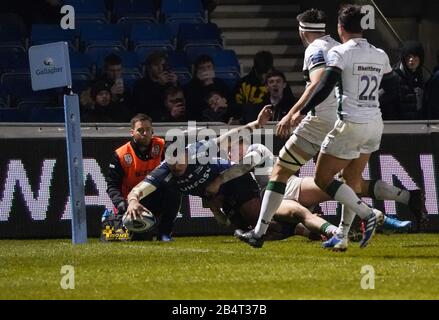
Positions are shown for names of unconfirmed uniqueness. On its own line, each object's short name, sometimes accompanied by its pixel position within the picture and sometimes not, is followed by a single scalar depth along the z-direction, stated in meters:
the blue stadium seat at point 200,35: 19.59
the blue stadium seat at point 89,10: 19.78
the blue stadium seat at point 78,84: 18.27
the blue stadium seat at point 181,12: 20.08
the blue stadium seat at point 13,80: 18.61
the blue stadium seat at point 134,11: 20.03
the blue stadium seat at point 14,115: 17.67
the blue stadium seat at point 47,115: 17.56
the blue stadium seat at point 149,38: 19.42
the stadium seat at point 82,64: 18.64
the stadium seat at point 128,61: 18.92
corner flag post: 13.98
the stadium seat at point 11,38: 19.00
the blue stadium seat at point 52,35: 19.17
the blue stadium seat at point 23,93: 18.50
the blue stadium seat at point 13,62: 18.73
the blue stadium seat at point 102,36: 19.31
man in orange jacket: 14.66
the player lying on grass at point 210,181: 14.07
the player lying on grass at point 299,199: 13.49
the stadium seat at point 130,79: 18.53
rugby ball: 13.98
